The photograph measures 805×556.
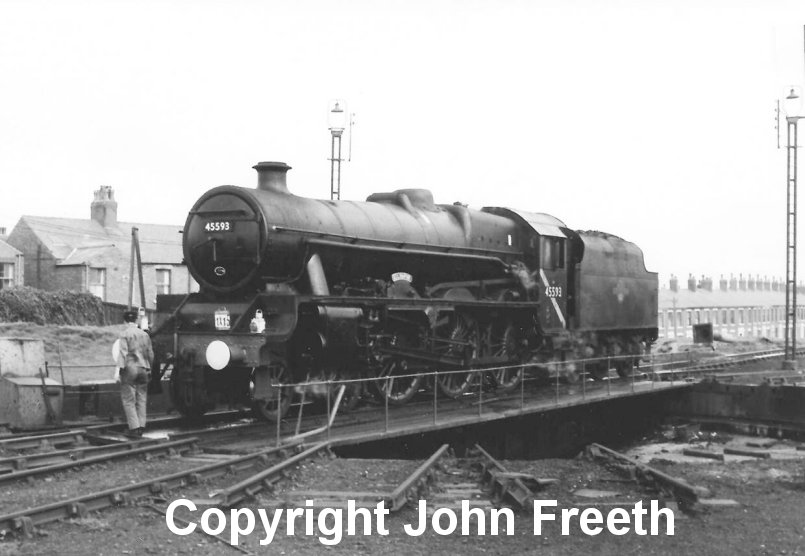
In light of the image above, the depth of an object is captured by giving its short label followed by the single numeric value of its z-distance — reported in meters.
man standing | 11.84
